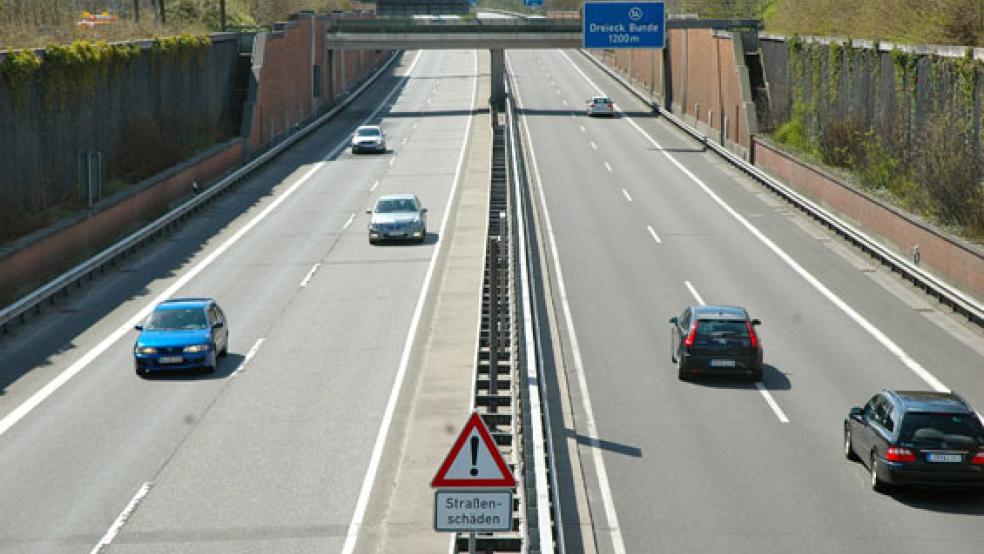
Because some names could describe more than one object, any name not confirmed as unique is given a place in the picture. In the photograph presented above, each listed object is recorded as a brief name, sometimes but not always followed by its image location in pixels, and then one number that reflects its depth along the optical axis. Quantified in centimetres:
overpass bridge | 8875
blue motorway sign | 7169
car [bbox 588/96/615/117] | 8100
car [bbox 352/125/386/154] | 6706
